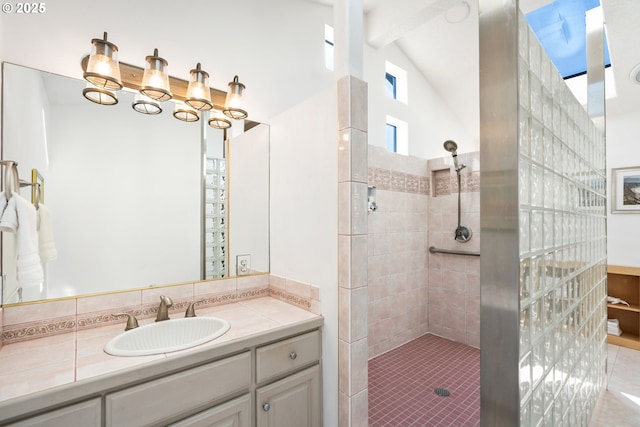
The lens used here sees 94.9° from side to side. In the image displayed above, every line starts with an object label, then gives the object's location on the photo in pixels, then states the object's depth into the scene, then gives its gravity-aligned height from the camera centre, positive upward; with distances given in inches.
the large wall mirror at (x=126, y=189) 53.3 +6.0
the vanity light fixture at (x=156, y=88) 56.0 +27.9
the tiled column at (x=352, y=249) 57.7 -6.7
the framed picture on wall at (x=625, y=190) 128.0 +11.5
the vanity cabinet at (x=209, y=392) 36.9 -26.5
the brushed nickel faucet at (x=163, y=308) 59.6 -18.8
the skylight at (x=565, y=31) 112.0 +76.1
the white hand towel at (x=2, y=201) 46.4 +2.3
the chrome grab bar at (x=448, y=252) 118.4 -15.2
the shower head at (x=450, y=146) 119.2 +28.4
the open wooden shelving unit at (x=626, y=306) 114.9 -36.0
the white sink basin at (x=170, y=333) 51.6 -22.7
